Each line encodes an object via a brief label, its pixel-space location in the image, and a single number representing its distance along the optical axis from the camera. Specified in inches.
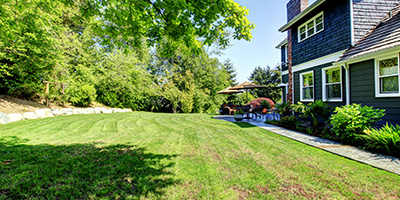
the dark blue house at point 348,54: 206.4
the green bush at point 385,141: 147.0
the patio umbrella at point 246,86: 428.5
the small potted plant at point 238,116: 354.6
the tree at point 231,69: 1328.7
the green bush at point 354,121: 180.9
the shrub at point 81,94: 486.8
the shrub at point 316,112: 242.7
